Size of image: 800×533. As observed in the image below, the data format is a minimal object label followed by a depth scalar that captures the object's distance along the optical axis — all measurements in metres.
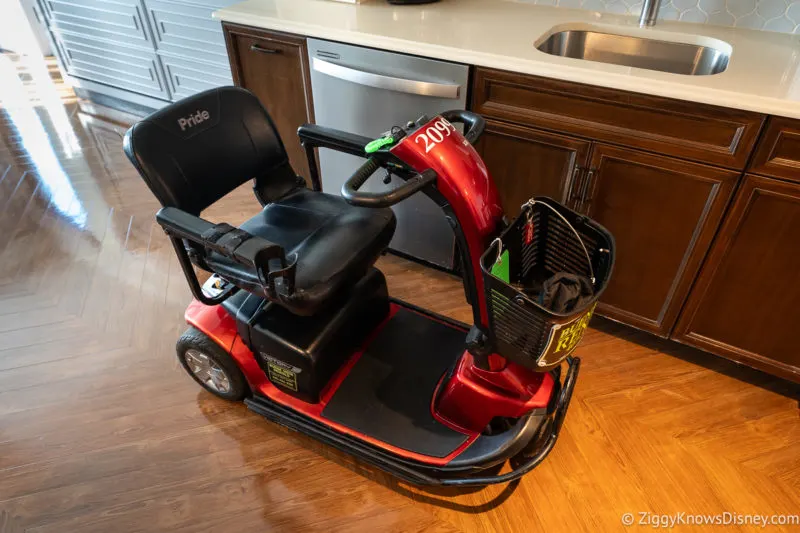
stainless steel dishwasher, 1.59
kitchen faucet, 1.69
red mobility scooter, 1.10
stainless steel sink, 1.67
